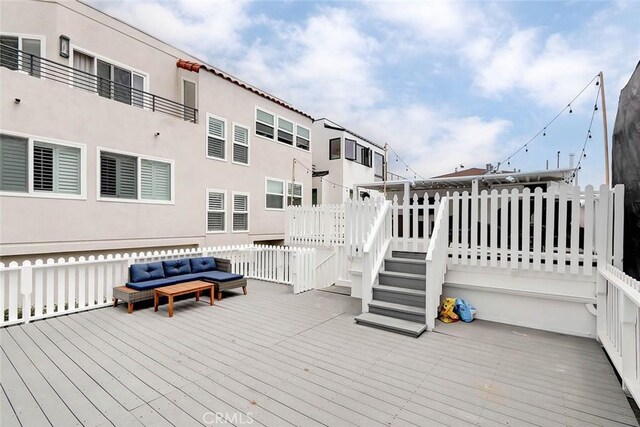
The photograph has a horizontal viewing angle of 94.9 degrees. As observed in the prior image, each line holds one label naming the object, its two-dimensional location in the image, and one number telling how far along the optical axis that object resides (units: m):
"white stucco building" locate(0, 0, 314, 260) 6.25
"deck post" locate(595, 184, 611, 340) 4.42
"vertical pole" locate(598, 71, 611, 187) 7.23
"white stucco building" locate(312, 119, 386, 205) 17.61
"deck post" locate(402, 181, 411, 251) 6.43
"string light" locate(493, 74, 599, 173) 7.65
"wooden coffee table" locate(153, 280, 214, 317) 5.65
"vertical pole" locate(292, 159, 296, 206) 13.30
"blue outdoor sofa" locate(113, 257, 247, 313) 5.96
